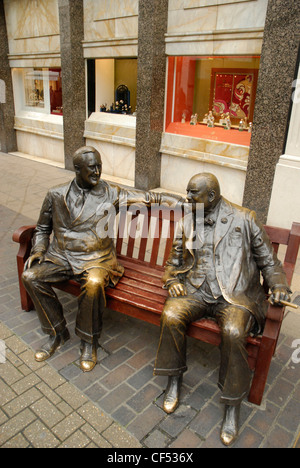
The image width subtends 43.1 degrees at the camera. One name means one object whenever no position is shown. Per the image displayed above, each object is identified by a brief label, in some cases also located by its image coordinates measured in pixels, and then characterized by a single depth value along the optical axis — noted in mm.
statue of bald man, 2562
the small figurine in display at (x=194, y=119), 7938
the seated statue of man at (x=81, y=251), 3158
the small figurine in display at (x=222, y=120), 7563
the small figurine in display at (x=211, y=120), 7727
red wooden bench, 2656
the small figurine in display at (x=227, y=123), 7437
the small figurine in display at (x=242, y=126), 7199
